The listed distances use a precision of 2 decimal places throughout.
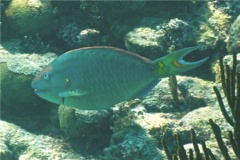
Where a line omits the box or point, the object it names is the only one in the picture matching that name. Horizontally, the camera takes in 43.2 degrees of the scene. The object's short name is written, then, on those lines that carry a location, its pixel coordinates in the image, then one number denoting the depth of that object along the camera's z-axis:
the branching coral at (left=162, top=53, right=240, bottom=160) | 2.03
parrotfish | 2.63
